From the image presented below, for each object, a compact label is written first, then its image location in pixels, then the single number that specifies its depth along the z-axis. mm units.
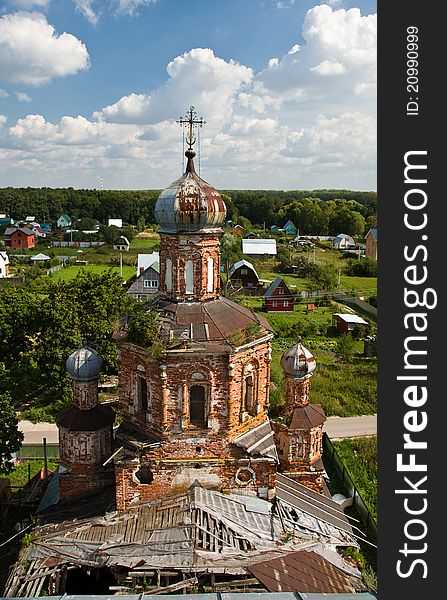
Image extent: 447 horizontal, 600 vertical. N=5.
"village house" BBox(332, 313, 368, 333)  43656
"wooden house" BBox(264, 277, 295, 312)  49875
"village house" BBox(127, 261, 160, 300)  48688
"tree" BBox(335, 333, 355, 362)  37219
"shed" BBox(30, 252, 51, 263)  74812
